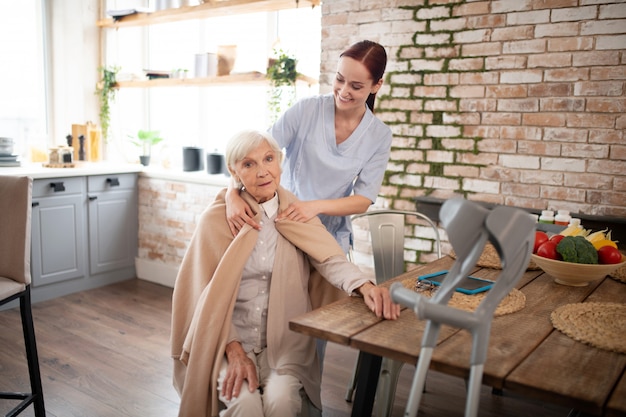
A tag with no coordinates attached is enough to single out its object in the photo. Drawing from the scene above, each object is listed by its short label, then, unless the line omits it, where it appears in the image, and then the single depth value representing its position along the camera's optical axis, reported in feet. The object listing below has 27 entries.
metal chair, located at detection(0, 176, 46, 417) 7.04
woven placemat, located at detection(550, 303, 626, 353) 4.28
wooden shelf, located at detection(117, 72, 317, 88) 12.63
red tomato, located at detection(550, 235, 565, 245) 6.01
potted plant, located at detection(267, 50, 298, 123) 12.01
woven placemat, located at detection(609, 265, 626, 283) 6.30
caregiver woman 7.39
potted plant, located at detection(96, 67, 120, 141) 15.20
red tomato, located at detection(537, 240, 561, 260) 5.93
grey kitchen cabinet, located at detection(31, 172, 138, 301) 12.46
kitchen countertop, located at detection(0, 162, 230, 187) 12.38
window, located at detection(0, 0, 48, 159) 14.30
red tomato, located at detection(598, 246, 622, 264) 5.78
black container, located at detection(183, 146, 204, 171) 14.20
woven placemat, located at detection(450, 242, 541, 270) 6.78
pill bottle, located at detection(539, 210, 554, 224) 8.67
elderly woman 5.43
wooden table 3.55
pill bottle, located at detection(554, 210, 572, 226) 8.41
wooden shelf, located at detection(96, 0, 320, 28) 12.46
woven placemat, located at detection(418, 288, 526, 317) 5.01
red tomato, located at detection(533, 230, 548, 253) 6.22
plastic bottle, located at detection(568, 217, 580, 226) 7.01
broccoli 5.73
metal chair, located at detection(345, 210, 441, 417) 8.43
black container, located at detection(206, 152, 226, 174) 13.65
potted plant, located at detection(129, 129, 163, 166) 15.02
